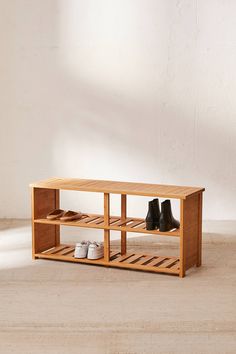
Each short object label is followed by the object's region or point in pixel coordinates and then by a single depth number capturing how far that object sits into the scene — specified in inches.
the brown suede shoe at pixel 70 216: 168.4
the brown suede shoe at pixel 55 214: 170.1
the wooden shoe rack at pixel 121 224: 156.8
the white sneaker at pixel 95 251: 166.2
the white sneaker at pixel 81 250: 167.6
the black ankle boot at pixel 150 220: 158.7
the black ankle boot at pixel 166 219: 157.0
